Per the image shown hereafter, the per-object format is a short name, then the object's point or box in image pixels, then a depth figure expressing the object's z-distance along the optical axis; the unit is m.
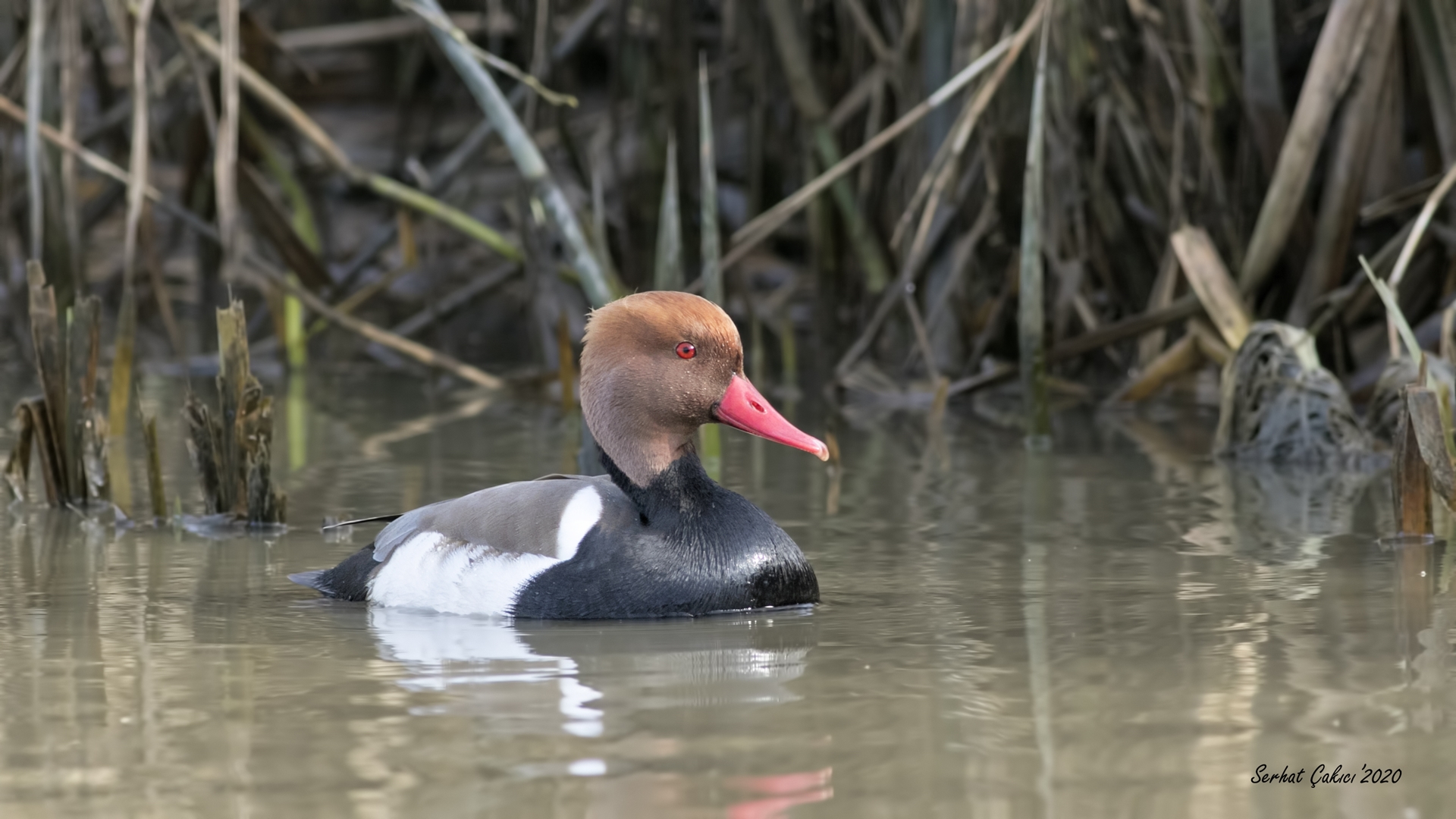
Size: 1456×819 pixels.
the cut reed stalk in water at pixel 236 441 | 12.91
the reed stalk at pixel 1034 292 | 15.01
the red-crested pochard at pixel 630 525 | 10.26
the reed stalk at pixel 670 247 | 15.39
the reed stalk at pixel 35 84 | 15.86
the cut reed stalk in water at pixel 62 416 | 13.58
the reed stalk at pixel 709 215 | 15.03
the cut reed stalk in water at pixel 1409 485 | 11.55
